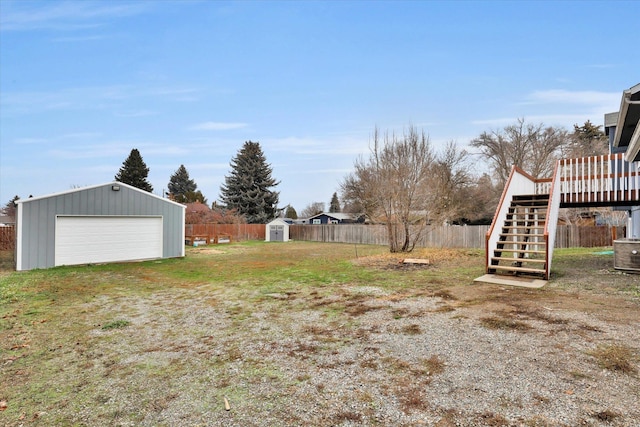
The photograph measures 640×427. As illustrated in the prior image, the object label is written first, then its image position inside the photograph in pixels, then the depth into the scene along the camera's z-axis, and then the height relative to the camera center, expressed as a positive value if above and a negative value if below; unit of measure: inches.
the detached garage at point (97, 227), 399.9 -20.6
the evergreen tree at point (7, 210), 938.1 +2.5
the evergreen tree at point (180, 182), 2144.4 +200.6
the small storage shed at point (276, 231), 989.2 -50.3
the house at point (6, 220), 585.0 -16.1
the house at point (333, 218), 1596.9 -16.4
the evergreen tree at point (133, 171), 1459.2 +182.8
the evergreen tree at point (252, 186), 1321.4 +110.9
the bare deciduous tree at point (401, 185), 518.0 +48.6
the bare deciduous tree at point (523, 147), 1011.9 +224.5
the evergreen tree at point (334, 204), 2376.5 +78.7
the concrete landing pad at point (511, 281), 259.4 -52.4
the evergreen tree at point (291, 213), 2313.5 +9.3
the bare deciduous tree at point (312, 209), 2354.8 +40.1
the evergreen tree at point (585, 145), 956.9 +217.3
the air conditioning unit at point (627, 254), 299.0 -33.0
